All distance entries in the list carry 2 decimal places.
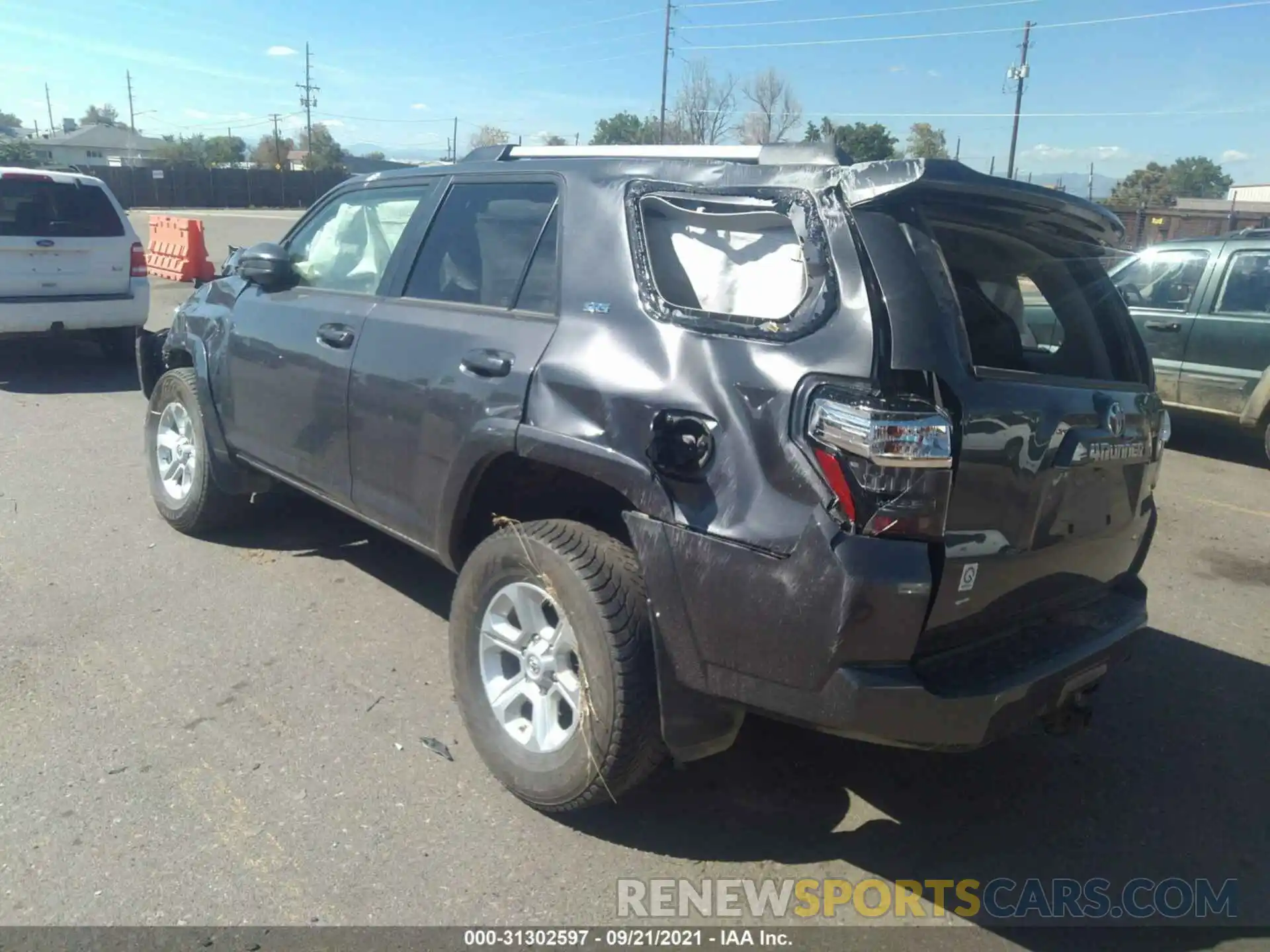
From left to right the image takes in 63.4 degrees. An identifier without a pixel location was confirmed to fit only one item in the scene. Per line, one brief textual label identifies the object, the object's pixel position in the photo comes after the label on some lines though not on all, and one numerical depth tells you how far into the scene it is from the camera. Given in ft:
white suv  30.66
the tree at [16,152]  200.72
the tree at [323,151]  256.11
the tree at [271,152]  274.77
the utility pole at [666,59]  135.74
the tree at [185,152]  288.71
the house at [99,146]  309.83
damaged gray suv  8.30
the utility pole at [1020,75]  143.23
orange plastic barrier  55.01
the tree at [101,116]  428.44
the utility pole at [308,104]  299.79
